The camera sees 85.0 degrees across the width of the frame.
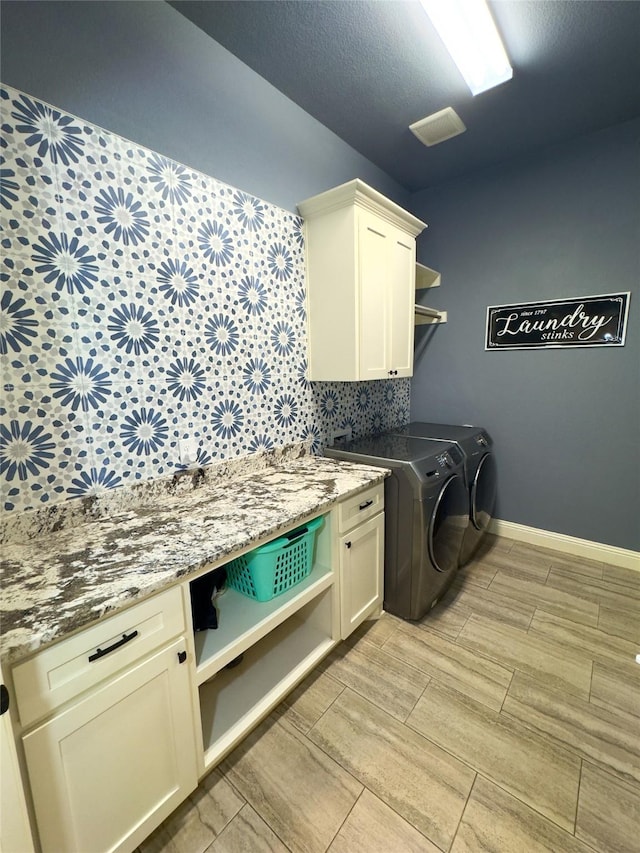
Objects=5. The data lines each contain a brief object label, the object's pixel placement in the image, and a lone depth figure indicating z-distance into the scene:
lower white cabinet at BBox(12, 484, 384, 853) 0.76
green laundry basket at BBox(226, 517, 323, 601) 1.34
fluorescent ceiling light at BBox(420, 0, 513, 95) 1.32
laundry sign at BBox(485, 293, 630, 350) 2.22
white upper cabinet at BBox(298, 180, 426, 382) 1.84
